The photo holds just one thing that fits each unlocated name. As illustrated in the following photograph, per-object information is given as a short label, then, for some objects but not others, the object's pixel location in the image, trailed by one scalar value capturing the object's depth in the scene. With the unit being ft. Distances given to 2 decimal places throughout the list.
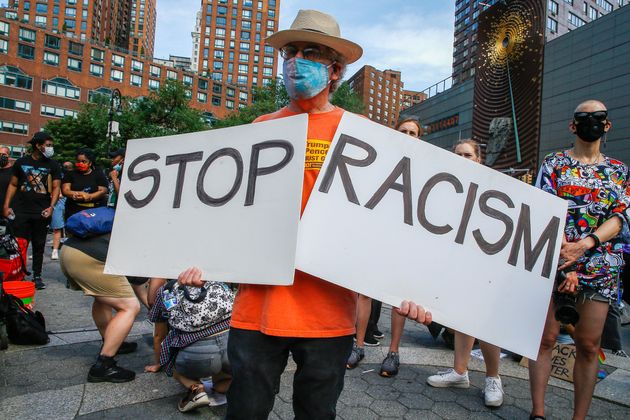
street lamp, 52.39
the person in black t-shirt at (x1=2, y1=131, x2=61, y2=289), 19.70
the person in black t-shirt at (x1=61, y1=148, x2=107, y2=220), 19.93
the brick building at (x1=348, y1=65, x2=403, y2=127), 491.31
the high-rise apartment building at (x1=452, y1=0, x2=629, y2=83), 174.40
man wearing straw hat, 5.21
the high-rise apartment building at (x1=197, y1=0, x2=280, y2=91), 358.84
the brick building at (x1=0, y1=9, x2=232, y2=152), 188.24
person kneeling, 9.13
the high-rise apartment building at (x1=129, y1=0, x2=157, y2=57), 497.05
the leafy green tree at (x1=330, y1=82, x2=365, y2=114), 122.25
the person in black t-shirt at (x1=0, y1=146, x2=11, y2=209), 21.93
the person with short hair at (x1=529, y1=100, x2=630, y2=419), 8.18
